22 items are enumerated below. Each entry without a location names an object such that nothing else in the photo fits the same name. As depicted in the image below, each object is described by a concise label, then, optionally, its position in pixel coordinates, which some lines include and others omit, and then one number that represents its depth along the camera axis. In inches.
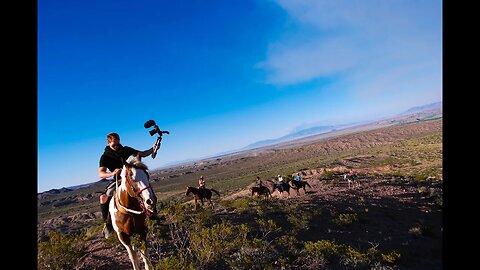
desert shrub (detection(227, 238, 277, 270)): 335.9
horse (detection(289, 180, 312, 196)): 878.4
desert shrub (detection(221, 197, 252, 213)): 639.8
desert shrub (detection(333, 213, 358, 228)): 512.1
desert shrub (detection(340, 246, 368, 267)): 364.5
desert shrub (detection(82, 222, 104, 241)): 472.9
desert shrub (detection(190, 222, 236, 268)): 296.8
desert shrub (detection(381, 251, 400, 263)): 370.6
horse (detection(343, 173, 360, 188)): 944.5
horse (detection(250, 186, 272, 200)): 834.3
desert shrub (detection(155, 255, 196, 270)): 242.0
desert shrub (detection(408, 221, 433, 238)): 493.0
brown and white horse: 207.2
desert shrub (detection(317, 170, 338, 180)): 1136.8
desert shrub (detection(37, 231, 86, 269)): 303.7
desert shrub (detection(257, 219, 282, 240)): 416.6
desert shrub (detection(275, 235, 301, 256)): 394.7
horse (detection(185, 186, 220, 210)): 722.8
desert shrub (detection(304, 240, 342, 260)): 367.2
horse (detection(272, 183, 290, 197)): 832.3
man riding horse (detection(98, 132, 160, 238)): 223.8
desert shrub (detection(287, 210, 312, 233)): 480.7
